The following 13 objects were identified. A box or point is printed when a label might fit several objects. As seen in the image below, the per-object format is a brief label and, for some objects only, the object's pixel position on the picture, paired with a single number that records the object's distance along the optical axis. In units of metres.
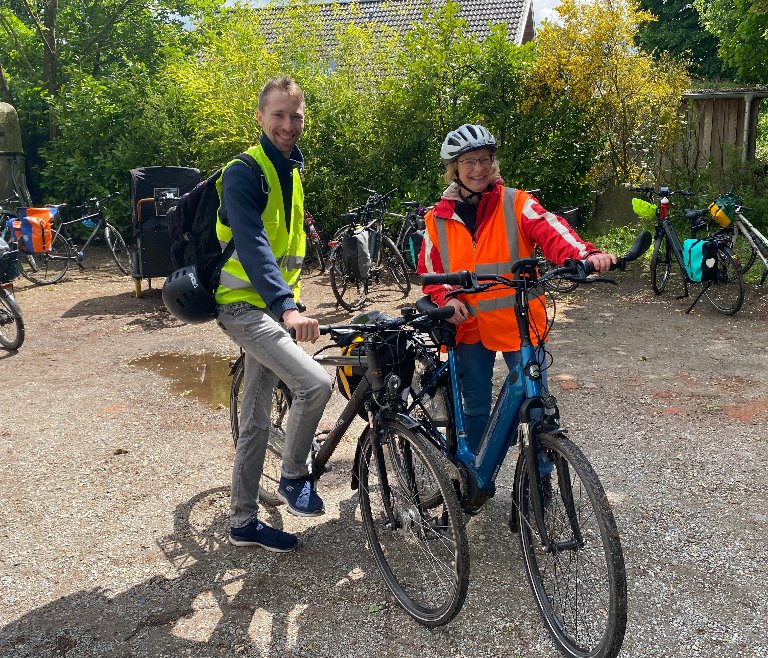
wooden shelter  12.36
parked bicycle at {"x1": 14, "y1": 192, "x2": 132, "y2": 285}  11.45
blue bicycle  2.62
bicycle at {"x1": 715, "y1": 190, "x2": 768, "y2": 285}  8.62
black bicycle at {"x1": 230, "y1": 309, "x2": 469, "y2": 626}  2.99
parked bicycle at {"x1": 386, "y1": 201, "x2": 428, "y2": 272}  9.89
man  3.25
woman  3.42
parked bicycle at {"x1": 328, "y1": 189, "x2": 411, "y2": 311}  9.23
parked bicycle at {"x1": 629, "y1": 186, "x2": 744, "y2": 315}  8.16
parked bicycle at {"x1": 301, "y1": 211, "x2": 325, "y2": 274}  11.16
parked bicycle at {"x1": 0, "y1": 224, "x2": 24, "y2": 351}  7.53
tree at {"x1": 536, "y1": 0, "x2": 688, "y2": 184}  10.89
